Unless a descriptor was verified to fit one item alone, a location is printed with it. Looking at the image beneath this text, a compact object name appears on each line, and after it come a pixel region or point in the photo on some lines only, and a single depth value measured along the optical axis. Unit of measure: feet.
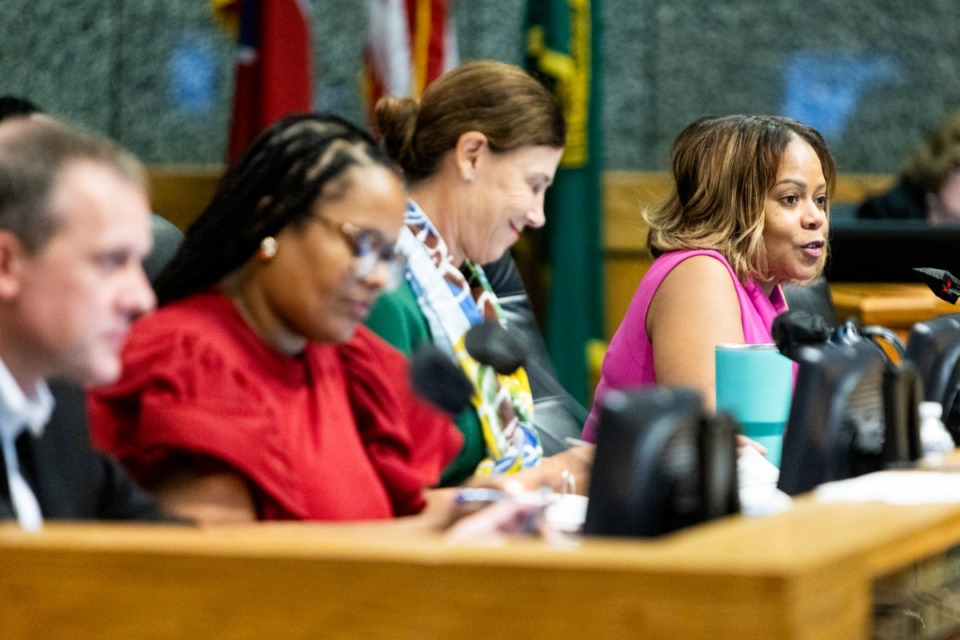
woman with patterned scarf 17.90
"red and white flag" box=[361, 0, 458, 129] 23.69
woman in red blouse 16.03
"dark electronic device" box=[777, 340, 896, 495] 15.95
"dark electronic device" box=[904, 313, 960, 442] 16.90
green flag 24.55
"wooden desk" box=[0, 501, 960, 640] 14.82
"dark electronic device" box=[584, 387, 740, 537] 15.23
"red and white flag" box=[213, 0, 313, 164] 22.26
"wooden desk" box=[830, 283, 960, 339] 20.89
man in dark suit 15.61
